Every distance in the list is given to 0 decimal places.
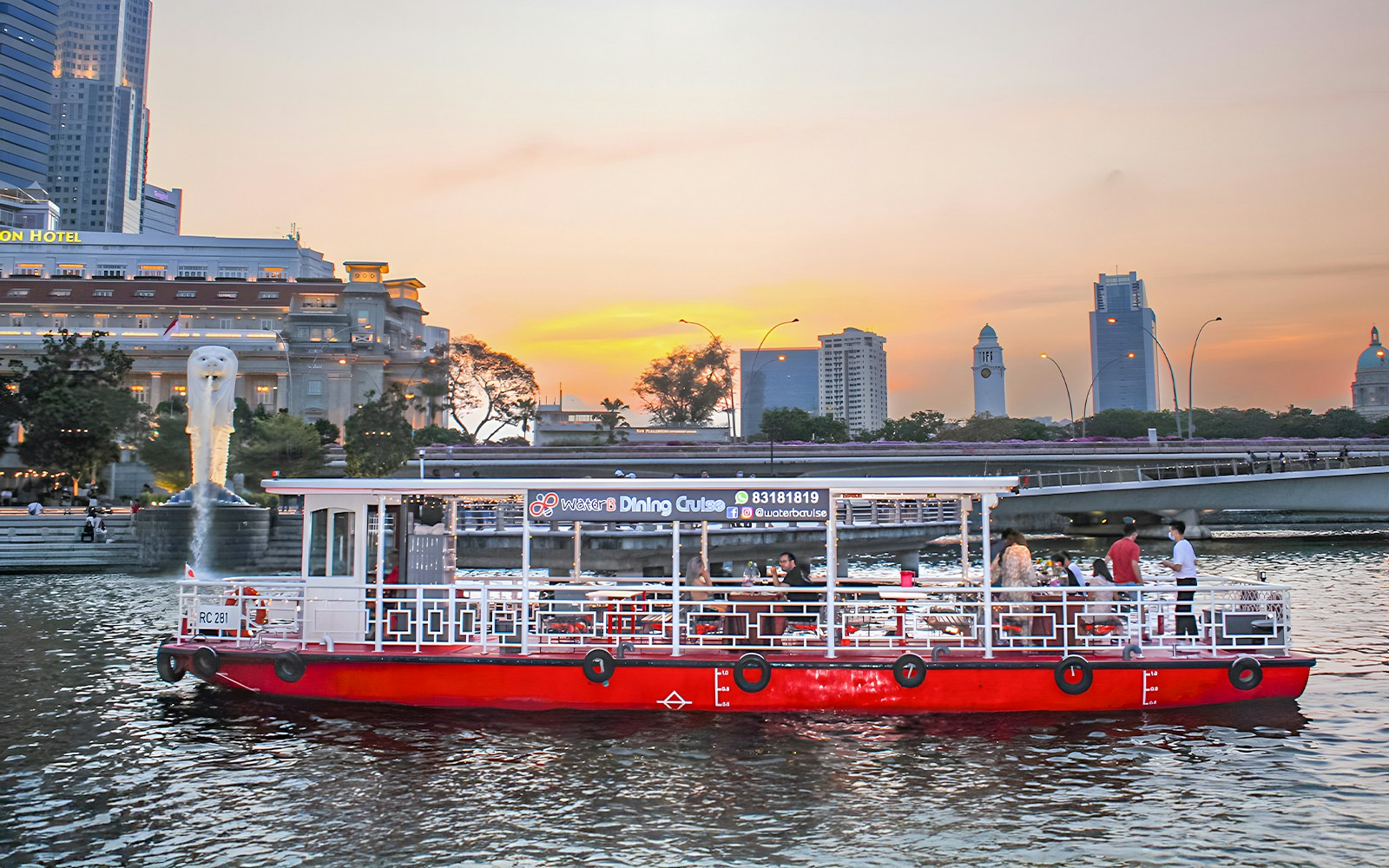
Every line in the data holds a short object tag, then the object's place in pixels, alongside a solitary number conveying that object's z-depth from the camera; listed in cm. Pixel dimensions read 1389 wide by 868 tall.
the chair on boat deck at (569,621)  1609
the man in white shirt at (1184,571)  1628
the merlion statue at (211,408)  4678
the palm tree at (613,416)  10106
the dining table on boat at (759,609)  1535
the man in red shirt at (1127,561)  1644
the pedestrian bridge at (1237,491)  5581
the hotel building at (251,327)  9956
